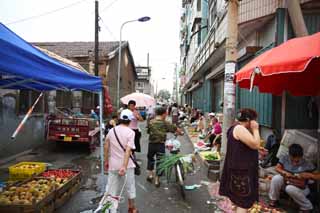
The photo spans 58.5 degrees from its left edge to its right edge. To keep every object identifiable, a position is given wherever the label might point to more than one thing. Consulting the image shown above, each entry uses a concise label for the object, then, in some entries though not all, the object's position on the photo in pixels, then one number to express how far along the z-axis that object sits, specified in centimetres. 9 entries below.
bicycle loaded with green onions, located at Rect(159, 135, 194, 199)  591
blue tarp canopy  337
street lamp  2096
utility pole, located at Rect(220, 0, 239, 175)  578
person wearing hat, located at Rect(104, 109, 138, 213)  437
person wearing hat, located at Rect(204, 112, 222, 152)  907
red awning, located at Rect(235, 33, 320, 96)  369
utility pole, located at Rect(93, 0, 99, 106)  1590
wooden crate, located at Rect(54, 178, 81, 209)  495
